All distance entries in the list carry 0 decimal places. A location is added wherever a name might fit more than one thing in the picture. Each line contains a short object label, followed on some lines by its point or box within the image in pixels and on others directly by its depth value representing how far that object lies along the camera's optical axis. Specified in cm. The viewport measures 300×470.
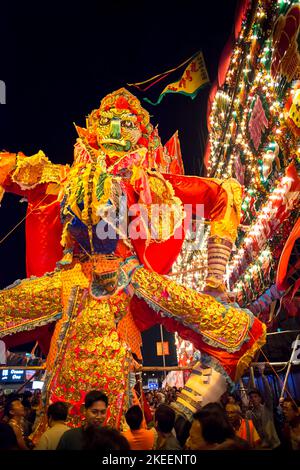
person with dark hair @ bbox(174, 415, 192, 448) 314
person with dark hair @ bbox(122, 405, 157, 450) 308
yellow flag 650
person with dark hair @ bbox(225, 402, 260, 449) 407
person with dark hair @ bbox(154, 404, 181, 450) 283
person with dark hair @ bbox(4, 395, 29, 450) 381
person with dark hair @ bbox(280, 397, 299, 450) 386
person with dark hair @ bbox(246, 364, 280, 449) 409
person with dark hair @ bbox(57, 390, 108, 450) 294
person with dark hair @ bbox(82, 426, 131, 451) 188
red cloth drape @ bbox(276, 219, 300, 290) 669
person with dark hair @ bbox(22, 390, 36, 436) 441
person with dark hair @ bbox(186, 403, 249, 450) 208
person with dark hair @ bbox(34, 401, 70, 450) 277
